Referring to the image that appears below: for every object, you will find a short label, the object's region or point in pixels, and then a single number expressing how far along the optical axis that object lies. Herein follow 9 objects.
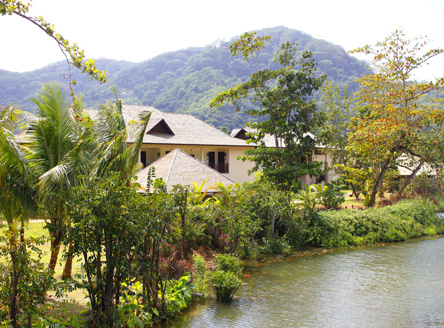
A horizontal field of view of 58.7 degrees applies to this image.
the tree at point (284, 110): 19.62
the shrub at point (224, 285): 9.49
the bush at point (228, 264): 11.30
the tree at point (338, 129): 27.50
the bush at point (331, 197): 19.11
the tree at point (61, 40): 4.79
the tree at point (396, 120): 20.25
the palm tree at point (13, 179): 7.12
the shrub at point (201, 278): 9.79
